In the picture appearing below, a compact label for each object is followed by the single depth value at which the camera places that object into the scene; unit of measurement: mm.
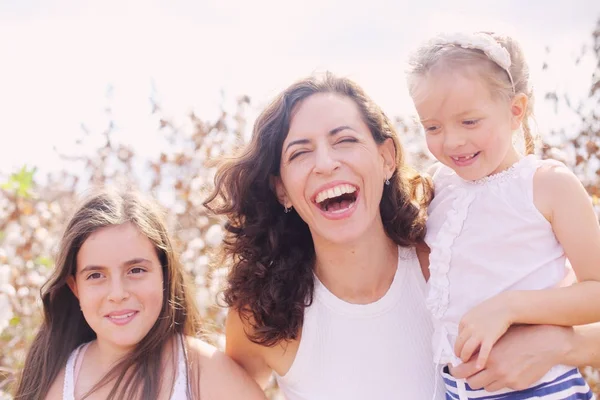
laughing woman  2471
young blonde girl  2090
